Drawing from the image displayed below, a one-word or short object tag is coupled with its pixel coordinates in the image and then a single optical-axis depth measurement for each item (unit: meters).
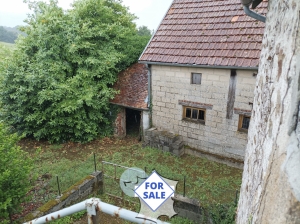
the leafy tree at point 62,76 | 10.62
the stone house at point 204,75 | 8.30
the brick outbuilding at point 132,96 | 10.95
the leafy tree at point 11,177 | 5.14
